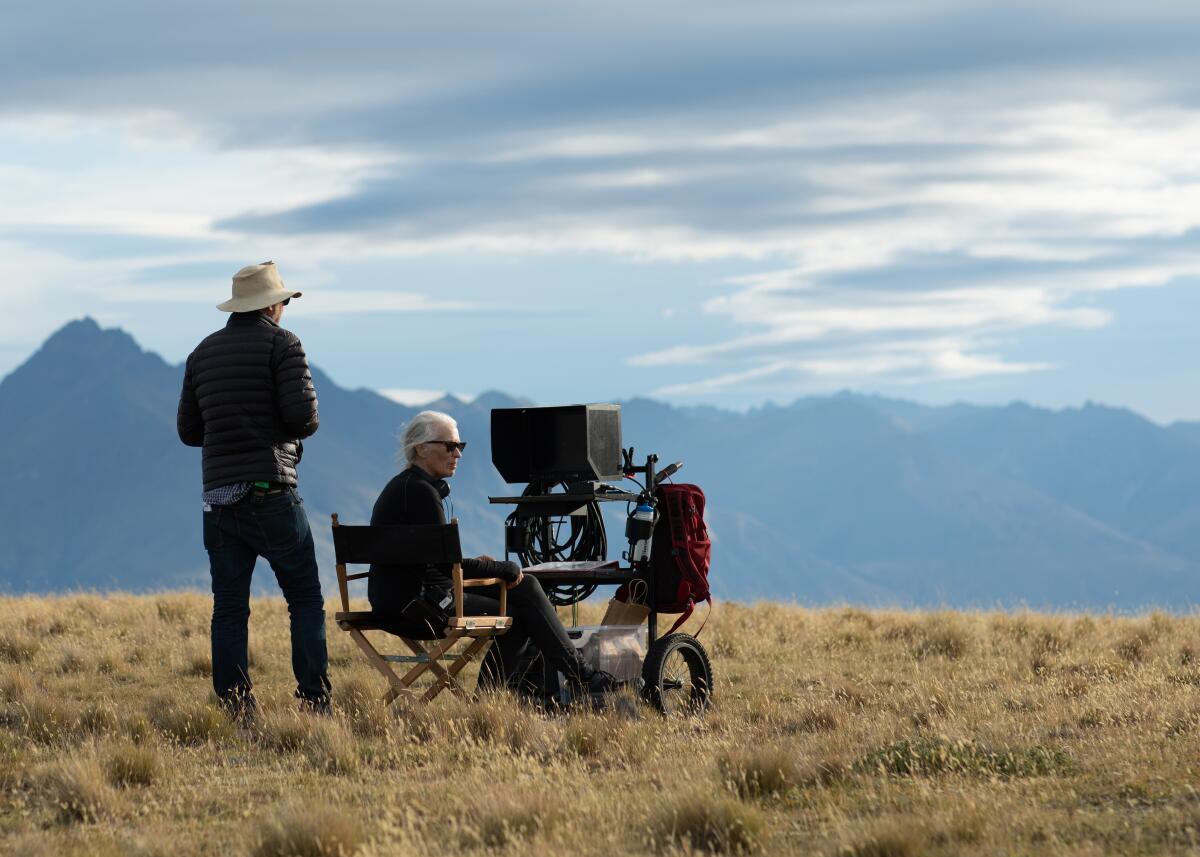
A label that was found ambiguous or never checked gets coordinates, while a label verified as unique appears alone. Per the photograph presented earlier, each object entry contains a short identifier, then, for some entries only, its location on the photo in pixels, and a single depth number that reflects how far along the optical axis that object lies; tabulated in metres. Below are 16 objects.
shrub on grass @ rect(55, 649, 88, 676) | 21.47
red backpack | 17.41
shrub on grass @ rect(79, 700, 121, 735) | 15.61
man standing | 16.52
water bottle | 17.16
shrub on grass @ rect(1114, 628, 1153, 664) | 22.85
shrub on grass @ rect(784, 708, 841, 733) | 16.02
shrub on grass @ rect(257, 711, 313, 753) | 14.79
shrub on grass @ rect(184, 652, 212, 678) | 21.44
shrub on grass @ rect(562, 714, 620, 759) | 14.11
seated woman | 16.23
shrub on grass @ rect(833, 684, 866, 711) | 18.02
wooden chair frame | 15.73
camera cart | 17.42
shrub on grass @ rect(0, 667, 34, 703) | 18.12
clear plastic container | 17.11
